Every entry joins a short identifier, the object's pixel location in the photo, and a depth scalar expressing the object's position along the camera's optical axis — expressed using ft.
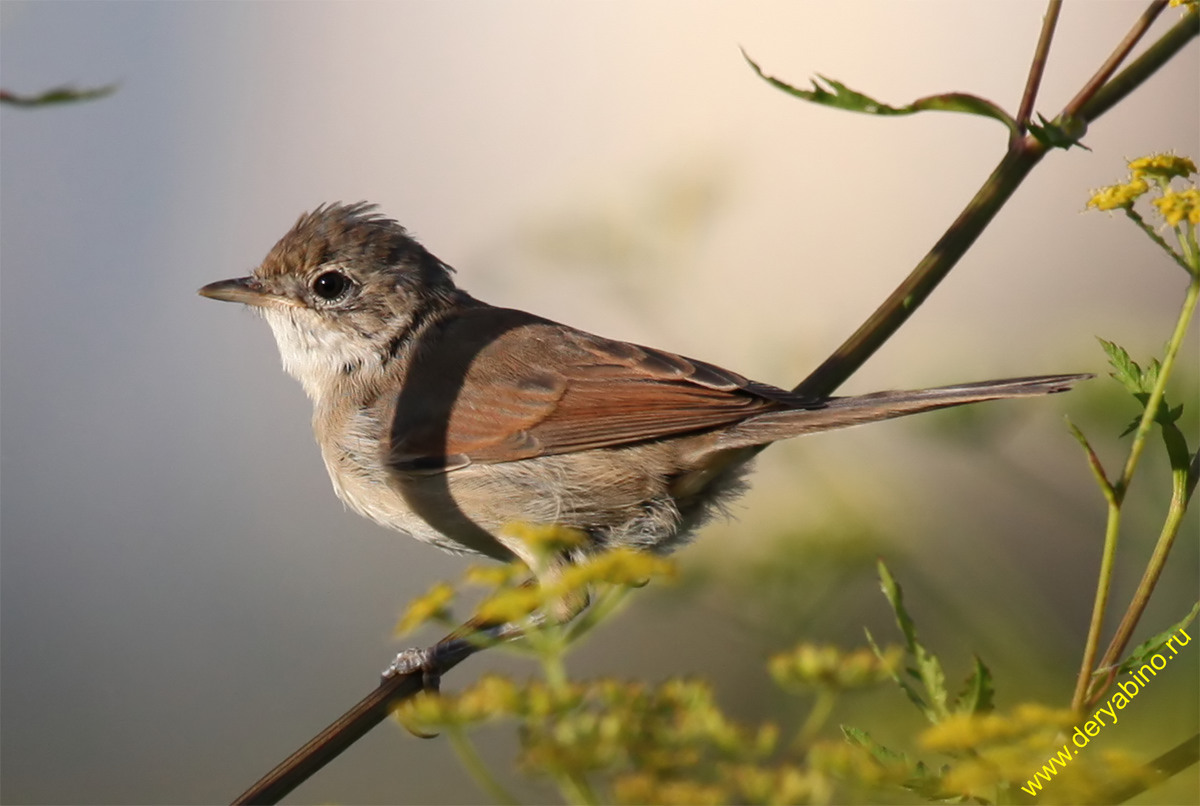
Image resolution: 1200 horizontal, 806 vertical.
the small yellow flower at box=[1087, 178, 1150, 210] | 7.57
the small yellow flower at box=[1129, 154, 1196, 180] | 7.67
